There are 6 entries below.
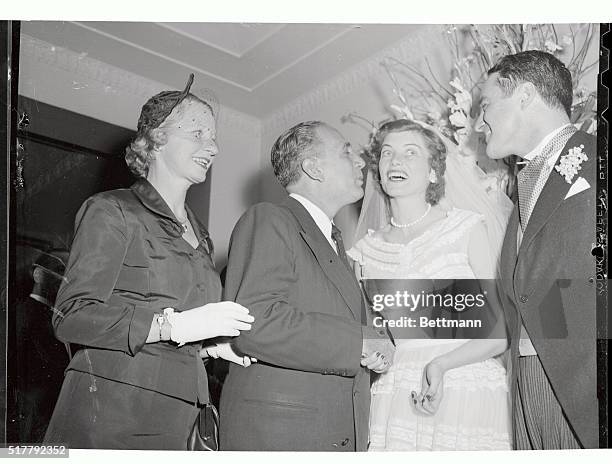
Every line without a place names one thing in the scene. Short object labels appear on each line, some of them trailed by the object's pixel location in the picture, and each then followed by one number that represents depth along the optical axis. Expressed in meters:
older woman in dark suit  1.62
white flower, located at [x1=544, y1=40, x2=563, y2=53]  1.76
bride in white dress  1.65
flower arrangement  1.75
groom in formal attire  1.63
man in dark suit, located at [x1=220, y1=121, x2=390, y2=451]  1.61
